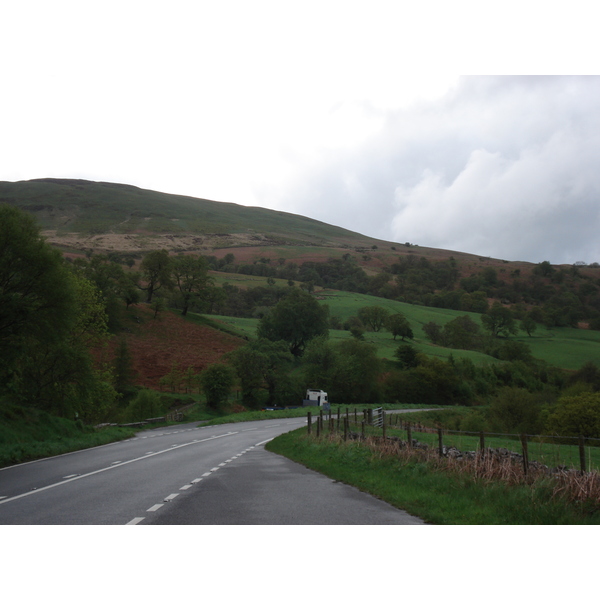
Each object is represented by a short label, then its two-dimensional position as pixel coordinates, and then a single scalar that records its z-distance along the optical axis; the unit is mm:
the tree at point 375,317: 130000
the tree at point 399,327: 117000
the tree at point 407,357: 94244
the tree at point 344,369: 79938
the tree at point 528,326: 134188
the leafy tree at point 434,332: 124125
